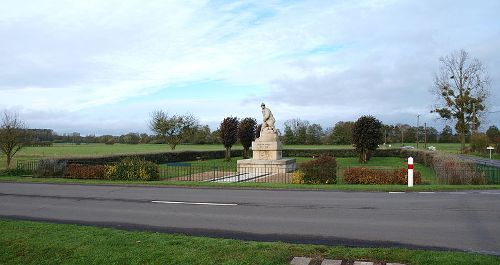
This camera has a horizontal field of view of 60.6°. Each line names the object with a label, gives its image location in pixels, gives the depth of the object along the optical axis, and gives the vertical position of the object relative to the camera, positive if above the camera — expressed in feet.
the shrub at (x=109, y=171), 67.51 -4.66
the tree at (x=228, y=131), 139.03 +3.33
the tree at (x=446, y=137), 301.43 +2.17
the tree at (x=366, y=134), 126.21 +1.92
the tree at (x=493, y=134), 154.16 +2.35
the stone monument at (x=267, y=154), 92.48 -2.96
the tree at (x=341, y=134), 265.79 +4.13
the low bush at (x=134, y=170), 66.13 -4.41
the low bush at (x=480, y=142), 157.48 -0.79
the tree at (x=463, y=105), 177.47 +14.62
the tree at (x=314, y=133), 271.39 +5.00
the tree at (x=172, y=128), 190.08 +6.06
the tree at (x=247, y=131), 144.77 +3.42
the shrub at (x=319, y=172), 60.90 -4.47
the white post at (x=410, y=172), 52.01 -3.88
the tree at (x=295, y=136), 268.62 +3.08
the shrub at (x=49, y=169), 72.33 -4.55
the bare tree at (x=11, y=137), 86.79 +1.09
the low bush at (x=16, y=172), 74.04 -5.18
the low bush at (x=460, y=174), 57.72 -4.61
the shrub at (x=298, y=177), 61.98 -5.38
